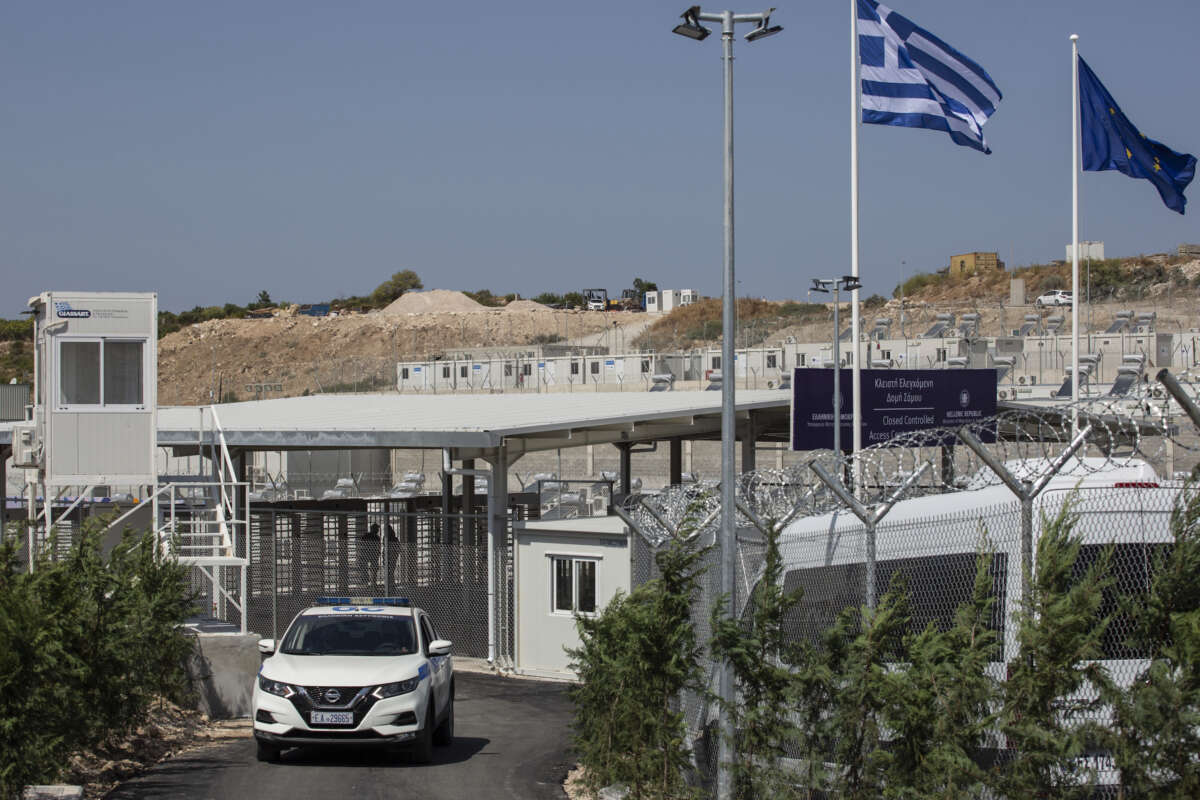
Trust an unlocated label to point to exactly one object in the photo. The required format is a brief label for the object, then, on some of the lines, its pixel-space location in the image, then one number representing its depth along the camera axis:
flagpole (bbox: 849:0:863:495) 25.17
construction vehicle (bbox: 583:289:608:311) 151.25
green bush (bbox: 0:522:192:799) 9.86
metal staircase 18.64
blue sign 27.66
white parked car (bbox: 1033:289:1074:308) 80.94
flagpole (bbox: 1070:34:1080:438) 25.88
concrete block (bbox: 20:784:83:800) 10.51
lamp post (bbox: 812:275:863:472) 25.42
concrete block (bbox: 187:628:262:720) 16.70
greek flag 23.28
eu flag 24.23
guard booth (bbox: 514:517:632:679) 21.64
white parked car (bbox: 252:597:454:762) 12.97
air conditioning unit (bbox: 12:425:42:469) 20.81
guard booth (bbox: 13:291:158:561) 20.17
